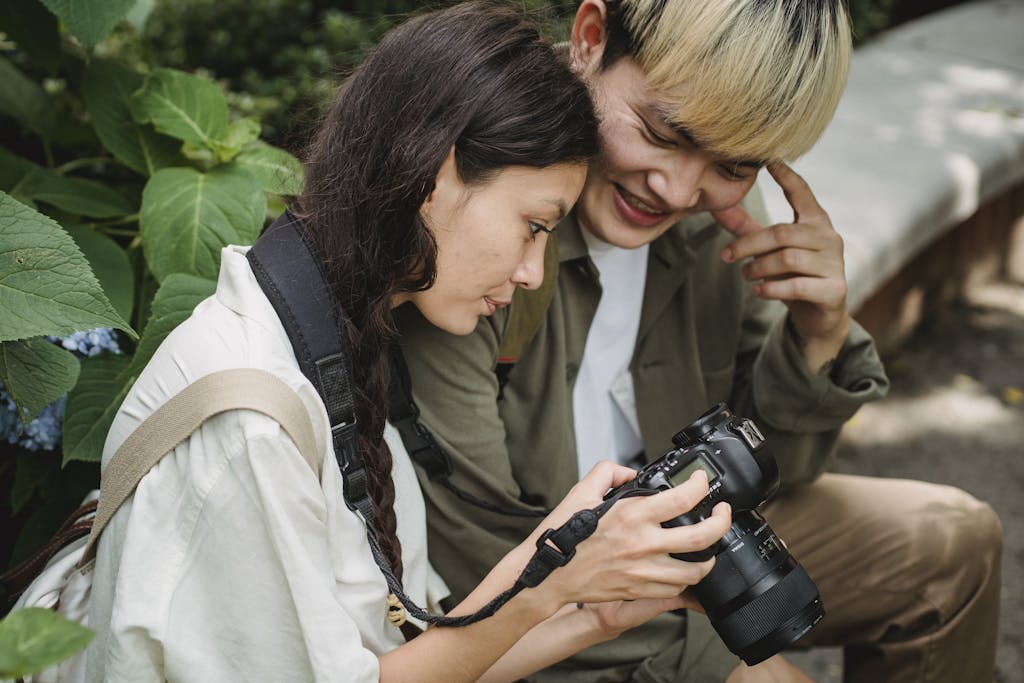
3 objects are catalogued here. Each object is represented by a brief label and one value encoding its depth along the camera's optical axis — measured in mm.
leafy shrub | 1371
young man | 1666
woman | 1265
